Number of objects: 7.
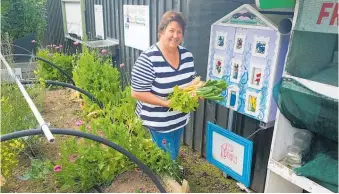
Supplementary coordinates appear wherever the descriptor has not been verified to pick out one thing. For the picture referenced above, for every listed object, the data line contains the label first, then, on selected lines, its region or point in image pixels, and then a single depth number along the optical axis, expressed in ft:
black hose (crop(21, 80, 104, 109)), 12.62
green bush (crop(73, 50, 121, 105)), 13.25
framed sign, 9.37
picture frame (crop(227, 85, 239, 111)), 8.68
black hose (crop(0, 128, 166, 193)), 6.04
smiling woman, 7.80
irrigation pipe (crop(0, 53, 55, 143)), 5.14
